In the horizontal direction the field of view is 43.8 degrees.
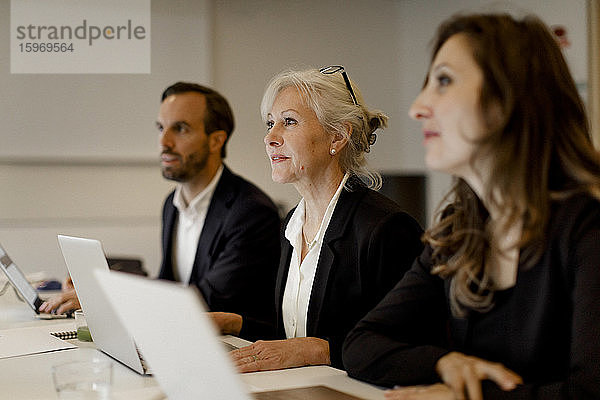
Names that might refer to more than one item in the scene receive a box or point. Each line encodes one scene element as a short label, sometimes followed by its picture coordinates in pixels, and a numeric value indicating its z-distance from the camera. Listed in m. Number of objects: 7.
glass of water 1.46
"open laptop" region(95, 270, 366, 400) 0.93
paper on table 2.06
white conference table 1.55
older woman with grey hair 2.14
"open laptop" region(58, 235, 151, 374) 1.69
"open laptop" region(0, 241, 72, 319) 2.64
